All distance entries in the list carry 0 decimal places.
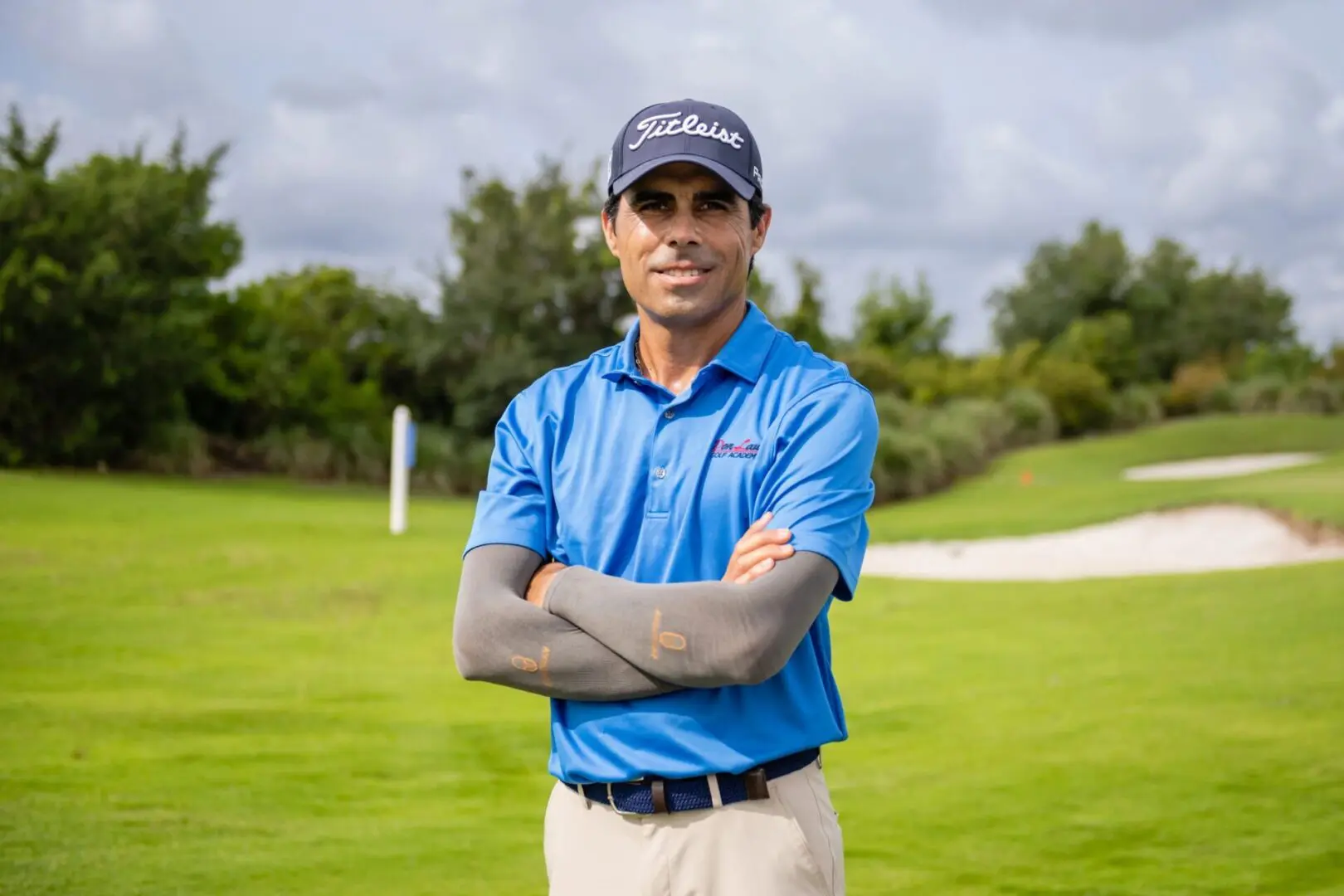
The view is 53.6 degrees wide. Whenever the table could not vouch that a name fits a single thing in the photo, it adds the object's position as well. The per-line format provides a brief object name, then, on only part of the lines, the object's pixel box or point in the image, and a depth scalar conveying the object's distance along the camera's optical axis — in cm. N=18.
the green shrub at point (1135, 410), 3484
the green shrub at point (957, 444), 2477
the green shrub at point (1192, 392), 3766
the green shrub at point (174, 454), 2391
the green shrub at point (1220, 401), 3684
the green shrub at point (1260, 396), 3562
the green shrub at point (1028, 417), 3059
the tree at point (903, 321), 4331
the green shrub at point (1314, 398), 3406
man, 203
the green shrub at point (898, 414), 2475
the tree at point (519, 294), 2753
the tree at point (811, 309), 2812
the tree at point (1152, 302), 5384
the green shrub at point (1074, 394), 3325
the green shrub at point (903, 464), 2294
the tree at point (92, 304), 2201
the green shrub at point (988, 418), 2739
